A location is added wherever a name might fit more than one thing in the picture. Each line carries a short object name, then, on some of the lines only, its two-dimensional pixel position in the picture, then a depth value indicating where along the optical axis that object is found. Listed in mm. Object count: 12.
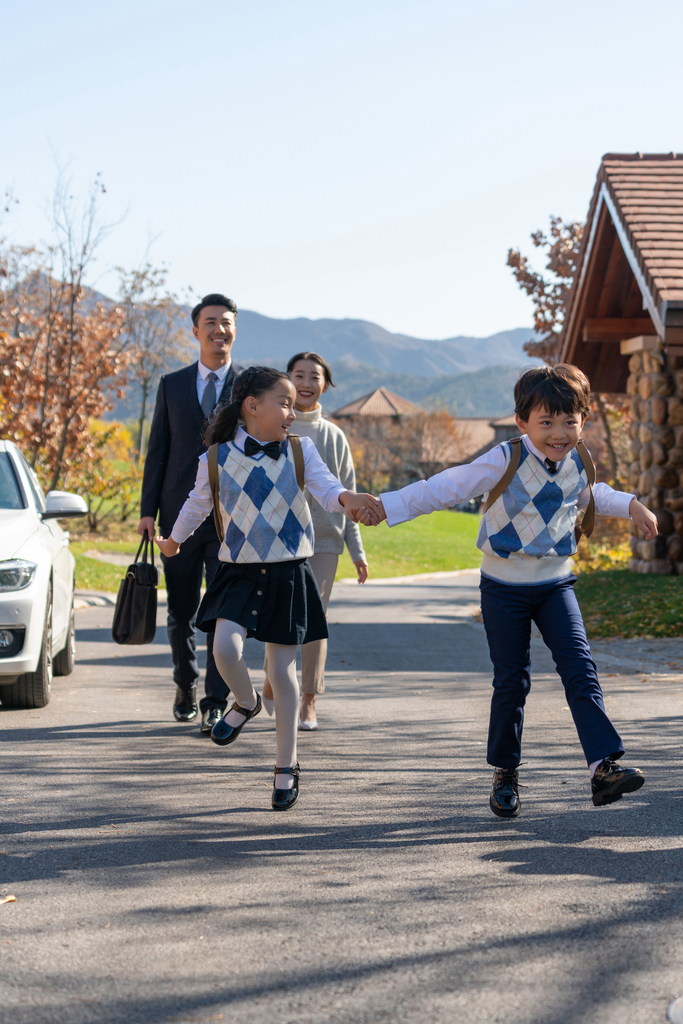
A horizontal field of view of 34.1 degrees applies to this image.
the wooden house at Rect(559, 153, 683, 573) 12750
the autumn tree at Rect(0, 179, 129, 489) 18672
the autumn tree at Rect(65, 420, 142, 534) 25500
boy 4355
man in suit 6203
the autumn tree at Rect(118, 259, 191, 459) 41500
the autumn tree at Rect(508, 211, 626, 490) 22031
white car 6406
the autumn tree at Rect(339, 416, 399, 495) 79062
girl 4680
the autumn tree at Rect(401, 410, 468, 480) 84000
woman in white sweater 6332
